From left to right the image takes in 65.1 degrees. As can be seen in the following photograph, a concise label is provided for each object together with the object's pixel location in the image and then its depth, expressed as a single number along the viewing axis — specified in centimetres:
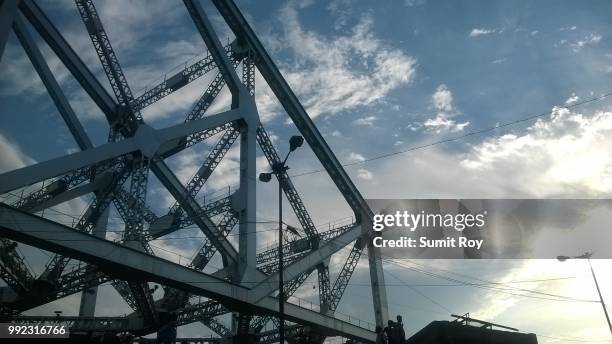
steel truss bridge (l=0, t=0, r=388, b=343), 2238
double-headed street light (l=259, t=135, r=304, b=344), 1867
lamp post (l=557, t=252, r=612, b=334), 3128
